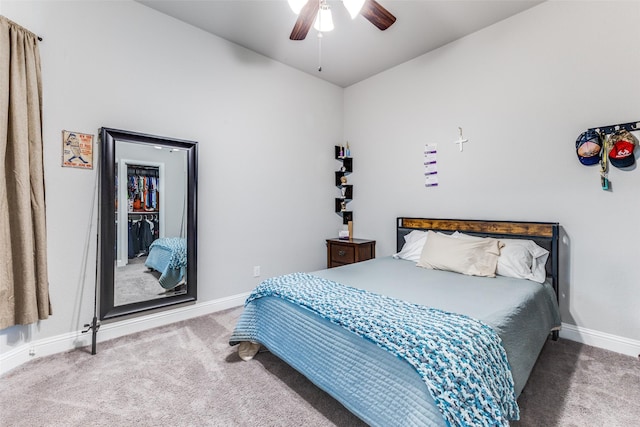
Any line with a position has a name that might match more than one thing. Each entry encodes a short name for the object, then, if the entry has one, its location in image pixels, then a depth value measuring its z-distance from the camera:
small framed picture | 2.23
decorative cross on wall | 3.08
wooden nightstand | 3.65
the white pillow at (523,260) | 2.34
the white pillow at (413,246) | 3.01
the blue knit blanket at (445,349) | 1.10
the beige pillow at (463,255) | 2.41
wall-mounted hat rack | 2.15
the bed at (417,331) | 1.16
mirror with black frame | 2.36
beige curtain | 1.87
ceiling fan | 1.87
